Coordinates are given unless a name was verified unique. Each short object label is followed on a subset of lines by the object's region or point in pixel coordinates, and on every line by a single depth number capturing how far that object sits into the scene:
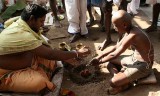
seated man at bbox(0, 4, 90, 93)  1.78
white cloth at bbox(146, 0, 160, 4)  2.77
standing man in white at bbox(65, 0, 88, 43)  2.81
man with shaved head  1.91
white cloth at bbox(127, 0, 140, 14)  3.53
